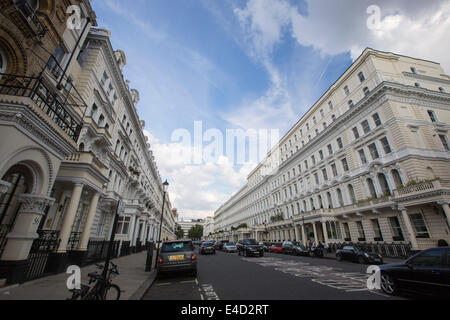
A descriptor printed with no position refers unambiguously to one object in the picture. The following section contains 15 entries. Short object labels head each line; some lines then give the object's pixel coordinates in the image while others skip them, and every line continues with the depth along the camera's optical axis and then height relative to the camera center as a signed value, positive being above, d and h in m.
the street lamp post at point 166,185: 15.28 +3.95
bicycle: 4.17 -1.02
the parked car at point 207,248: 27.70 -0.89
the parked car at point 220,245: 42.19 -0.80
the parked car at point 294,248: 24.05 -0.84
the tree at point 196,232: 147.35 +6.05
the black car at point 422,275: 5.22 -0.87
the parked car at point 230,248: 32.97 -1.04
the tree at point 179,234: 140.10 +4.87
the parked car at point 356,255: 15.16 -1.02
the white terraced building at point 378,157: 18.36 +9.61
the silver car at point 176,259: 9.18 -0.77
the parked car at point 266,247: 36.28 -0.96
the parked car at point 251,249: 21.78 -0.78
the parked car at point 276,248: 28.83 -0.93
